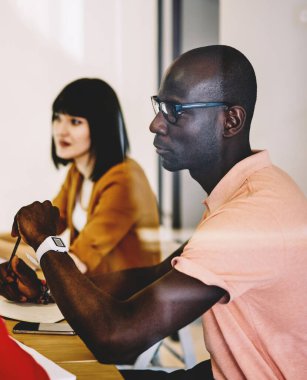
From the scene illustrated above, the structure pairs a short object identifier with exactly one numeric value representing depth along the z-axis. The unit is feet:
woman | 6.18
